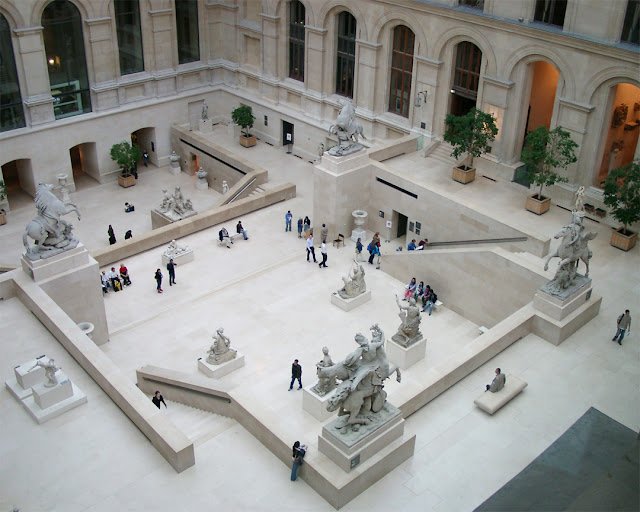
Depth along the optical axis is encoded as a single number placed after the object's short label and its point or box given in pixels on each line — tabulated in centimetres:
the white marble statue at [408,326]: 2381
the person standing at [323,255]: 3084
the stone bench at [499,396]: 2044
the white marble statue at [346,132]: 3155
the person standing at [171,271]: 2997
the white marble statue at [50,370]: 1948
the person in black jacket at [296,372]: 2284
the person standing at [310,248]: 3108
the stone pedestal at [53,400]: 1958
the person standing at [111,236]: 3456
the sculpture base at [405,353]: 2467
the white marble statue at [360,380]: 1692
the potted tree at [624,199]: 2678
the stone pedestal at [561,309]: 2316
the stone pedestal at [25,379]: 2020
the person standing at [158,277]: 2953
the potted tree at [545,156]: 2884
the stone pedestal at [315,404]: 2116
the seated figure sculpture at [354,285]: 2792
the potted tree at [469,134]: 3086
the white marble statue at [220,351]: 2425
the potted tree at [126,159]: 3950
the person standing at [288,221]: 3403
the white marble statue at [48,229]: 2342
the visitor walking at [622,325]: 2297
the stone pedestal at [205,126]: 4316
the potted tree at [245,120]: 4166
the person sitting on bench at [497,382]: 2073
